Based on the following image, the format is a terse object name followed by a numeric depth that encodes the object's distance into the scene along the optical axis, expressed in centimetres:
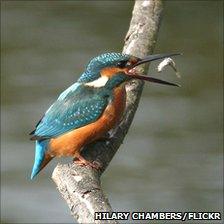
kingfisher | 647
